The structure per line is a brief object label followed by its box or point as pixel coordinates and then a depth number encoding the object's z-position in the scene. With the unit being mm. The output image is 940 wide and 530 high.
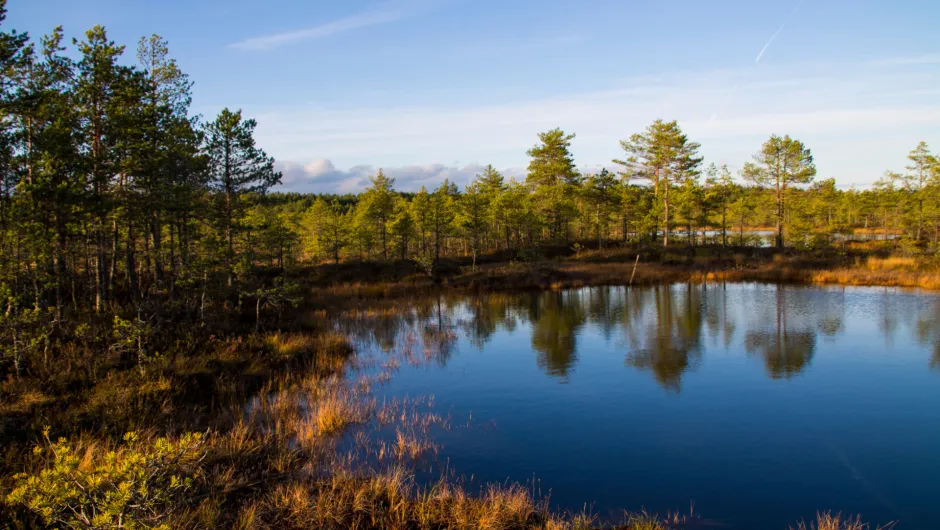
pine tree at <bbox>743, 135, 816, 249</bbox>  51938
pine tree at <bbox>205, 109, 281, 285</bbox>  29062
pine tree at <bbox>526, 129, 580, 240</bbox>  57406
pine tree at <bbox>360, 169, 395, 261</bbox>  55438
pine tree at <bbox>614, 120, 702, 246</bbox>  54438
